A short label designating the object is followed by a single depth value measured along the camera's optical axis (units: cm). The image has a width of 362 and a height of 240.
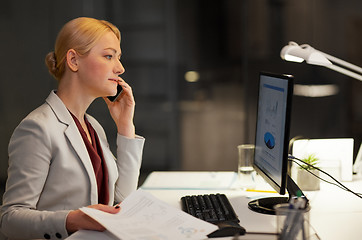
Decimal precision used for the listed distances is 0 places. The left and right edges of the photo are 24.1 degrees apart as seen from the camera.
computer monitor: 225
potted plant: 266
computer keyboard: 212
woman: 224
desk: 219
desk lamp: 248
